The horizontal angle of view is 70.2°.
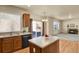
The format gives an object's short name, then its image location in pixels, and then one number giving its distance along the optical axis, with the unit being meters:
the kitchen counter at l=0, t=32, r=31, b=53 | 1.36
